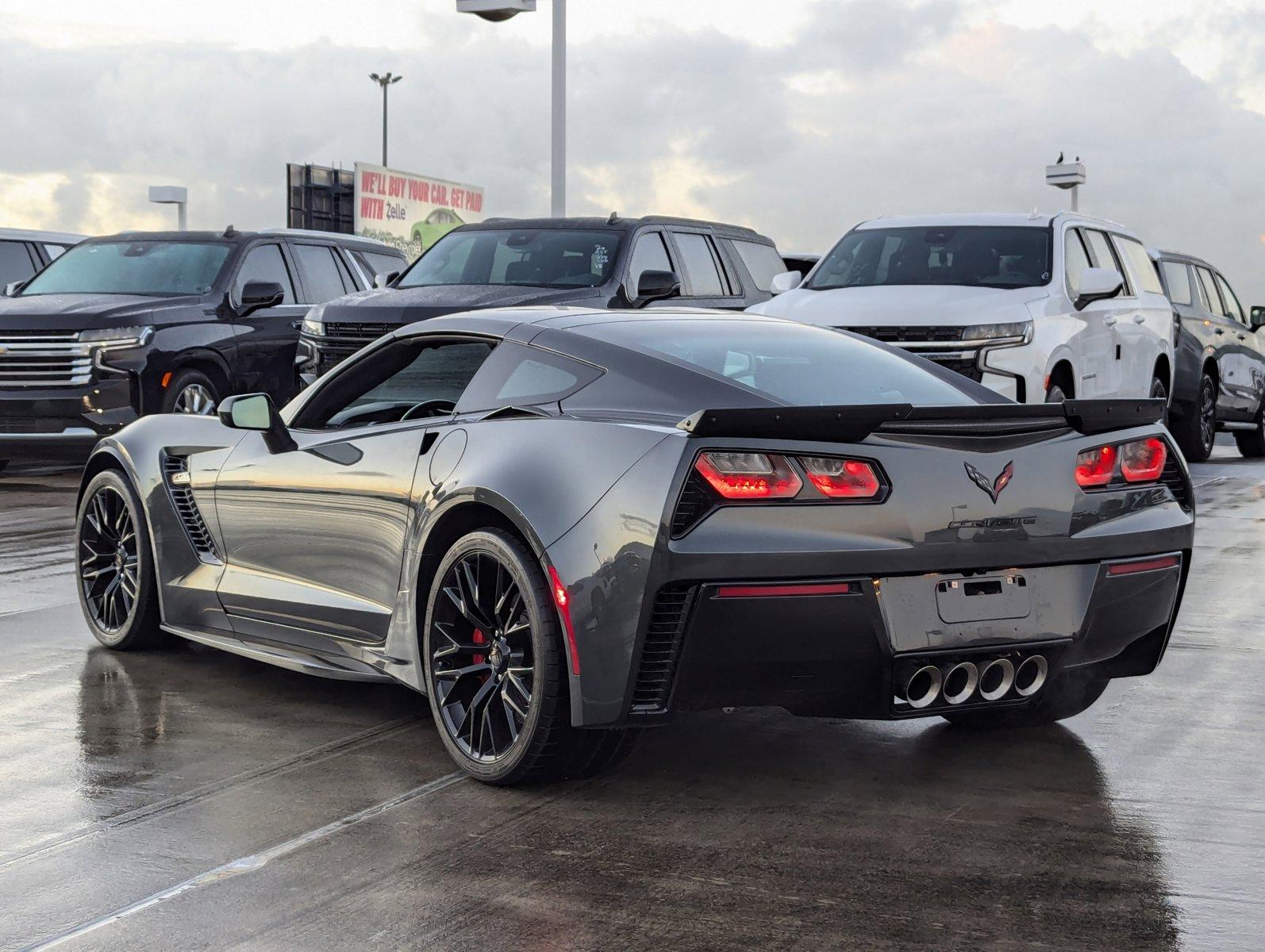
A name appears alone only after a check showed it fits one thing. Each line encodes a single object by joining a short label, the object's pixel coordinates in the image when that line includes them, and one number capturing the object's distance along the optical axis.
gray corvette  4.59
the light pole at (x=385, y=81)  78.56
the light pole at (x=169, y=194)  37.22
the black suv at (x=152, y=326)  14.47
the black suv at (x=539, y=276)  13.09
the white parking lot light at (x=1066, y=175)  34.22
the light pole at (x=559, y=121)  21.19
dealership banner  45.59
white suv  12.33
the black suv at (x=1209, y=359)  17.58
